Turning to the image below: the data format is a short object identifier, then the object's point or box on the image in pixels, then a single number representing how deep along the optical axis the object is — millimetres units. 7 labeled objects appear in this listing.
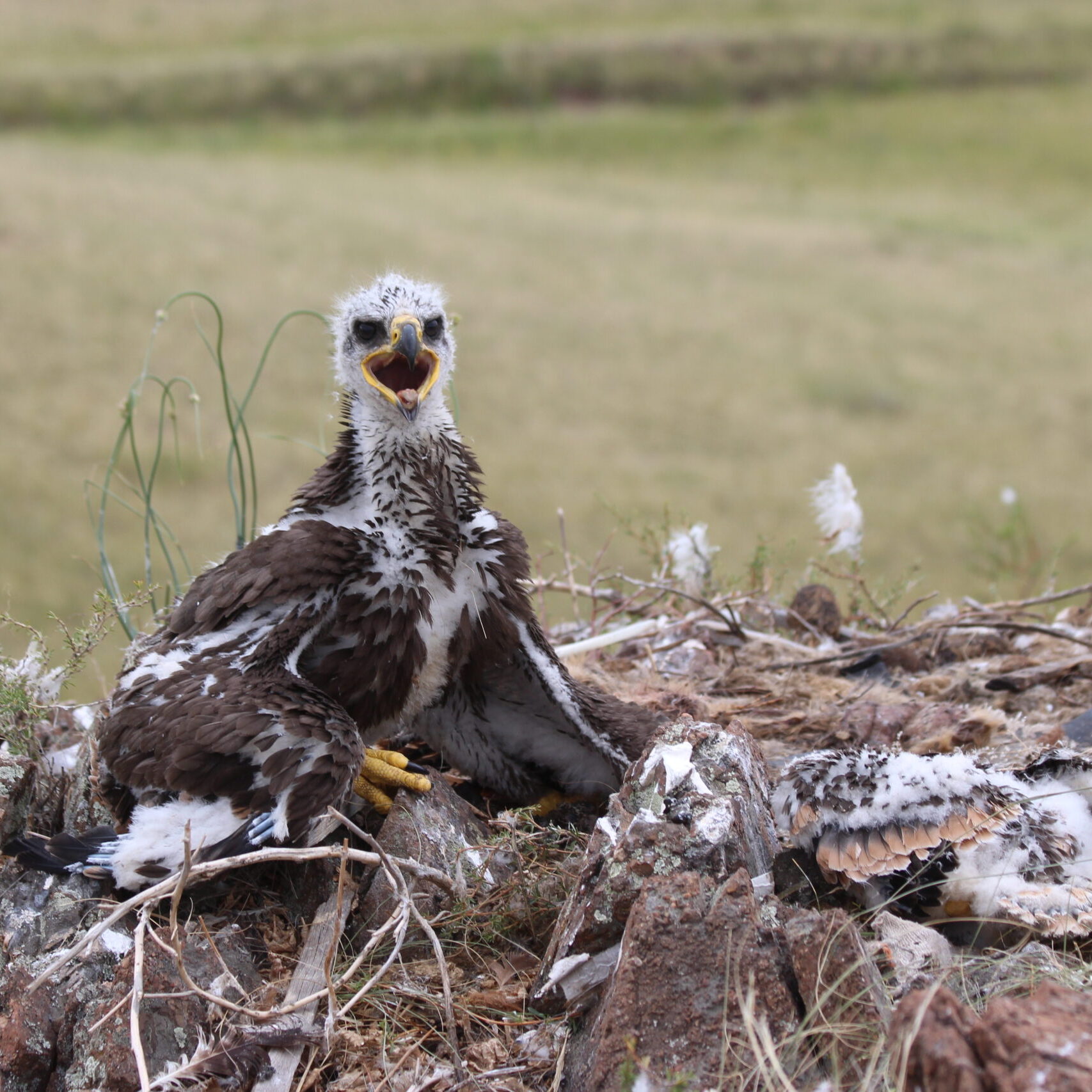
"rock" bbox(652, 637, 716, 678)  4176
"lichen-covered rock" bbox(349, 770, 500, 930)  2746
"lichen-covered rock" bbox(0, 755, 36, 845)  2998
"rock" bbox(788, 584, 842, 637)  4488
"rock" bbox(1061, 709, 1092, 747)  3447
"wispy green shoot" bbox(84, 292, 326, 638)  3746
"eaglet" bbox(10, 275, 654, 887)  2645
